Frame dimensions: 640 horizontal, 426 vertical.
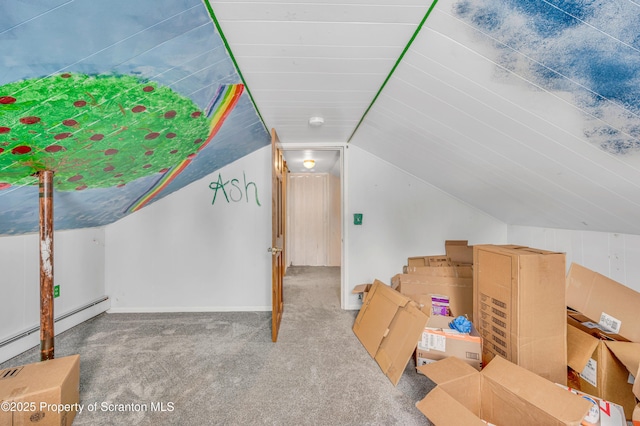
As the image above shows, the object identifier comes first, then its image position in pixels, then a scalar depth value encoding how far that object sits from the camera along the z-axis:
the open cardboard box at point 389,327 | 1.84
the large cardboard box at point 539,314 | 1.54
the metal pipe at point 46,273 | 1.60
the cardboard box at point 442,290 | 2.48
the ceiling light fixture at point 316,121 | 2.29
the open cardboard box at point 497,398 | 1.09
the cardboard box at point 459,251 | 2.99
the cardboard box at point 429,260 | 2.96
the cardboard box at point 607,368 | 1.35
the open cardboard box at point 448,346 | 1.75
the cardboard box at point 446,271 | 2.60
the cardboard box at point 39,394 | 1.23
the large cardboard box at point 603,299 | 1.50
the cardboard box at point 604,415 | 1.16
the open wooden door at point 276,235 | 2.35
